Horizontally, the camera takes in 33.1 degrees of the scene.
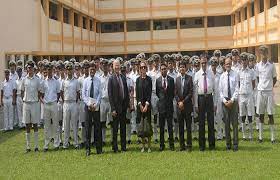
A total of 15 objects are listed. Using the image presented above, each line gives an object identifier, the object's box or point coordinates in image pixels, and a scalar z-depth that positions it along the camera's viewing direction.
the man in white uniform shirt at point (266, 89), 12.44
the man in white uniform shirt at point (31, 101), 12.52
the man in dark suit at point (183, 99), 11.87
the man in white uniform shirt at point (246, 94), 13.05
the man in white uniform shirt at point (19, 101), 17.03
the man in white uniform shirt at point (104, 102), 12.95
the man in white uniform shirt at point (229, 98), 11.73
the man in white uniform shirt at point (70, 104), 12.70
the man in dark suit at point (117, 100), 11.98
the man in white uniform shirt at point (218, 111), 12.97
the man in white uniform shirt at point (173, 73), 13.35
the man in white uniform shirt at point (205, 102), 11.82
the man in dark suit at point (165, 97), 12.03
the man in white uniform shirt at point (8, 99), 17.08
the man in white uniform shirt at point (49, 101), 12.72
